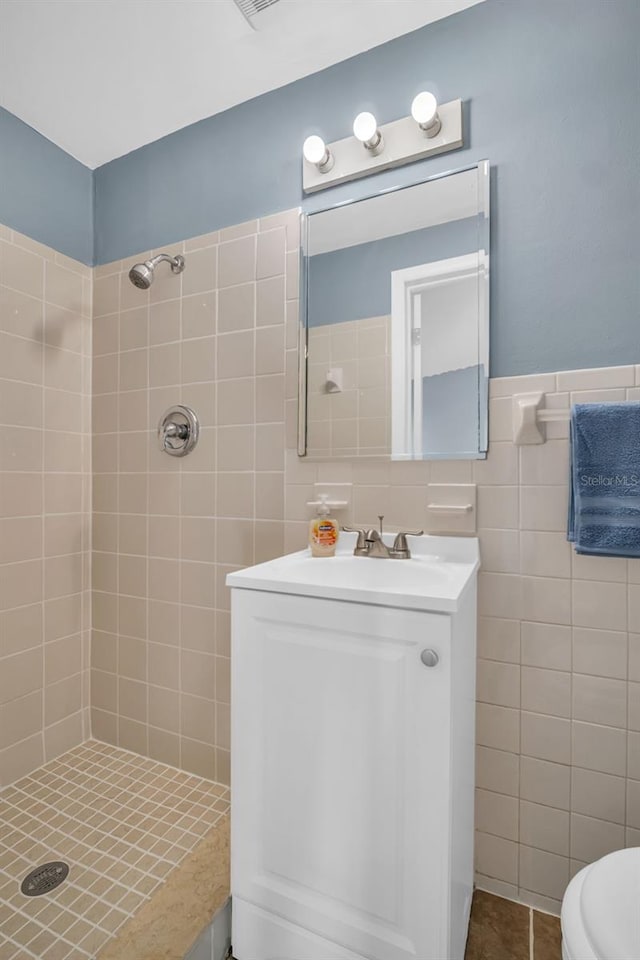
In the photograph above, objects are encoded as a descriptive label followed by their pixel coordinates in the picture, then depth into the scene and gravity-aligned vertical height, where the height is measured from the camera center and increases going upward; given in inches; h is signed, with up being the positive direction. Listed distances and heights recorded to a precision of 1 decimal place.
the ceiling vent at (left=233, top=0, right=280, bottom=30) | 52.4 +50.6
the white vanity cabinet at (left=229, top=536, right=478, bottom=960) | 37.6 -23.9
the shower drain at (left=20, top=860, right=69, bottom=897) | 48.8 -40.8
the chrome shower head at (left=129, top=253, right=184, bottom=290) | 62.7 +26.1
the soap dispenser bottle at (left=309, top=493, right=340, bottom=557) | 56.2 -6.7
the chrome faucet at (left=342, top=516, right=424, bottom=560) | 54.5 -7.7
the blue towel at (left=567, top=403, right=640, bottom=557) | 44.3 +0.0
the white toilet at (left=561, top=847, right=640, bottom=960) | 28.6 -26.9
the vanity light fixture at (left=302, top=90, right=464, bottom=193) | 53.2 +38.4
